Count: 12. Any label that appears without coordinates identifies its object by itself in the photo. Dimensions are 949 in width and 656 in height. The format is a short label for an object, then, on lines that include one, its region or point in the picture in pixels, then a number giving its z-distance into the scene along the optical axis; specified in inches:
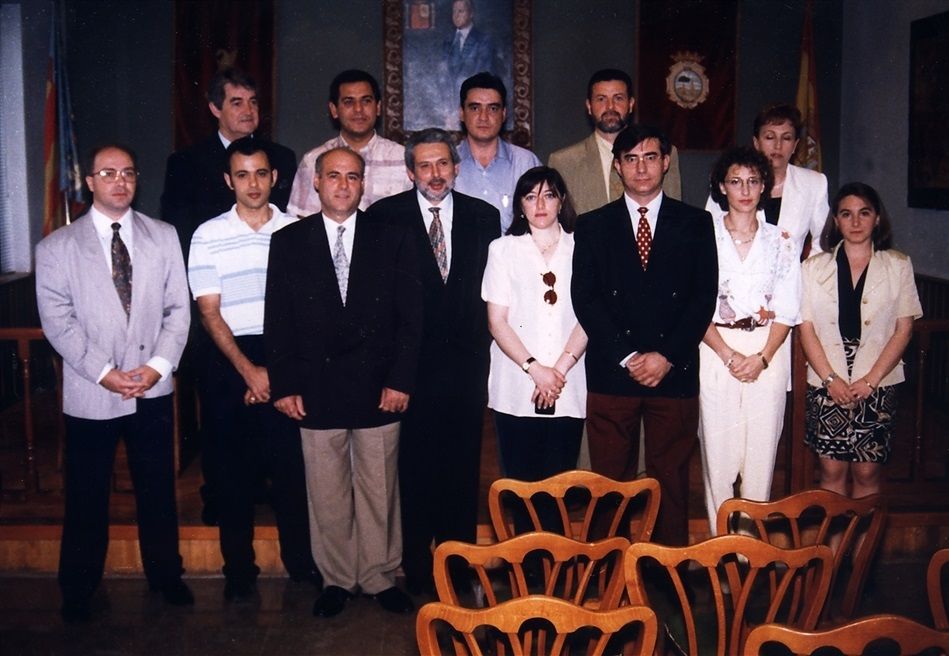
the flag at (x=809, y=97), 291.0
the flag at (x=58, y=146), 267.3
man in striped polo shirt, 143.6
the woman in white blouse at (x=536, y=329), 141.5
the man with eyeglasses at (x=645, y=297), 137.2
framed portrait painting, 302.4
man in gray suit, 138.2
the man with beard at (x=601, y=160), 160.9
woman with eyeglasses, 140.6
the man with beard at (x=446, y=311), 144.3
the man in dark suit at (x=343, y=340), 137.9
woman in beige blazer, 146.2
